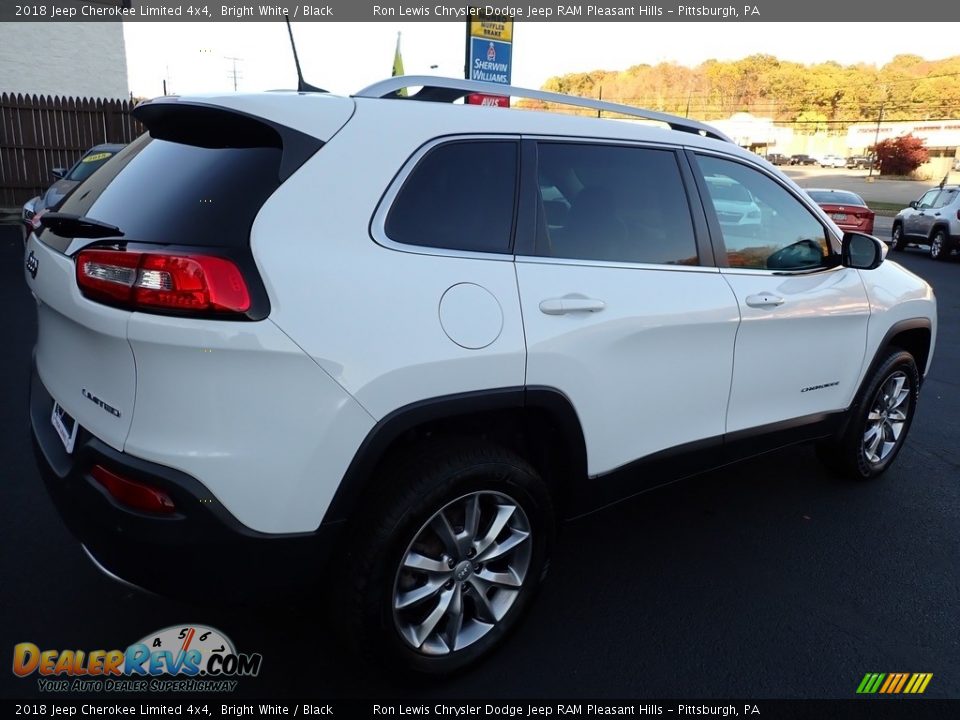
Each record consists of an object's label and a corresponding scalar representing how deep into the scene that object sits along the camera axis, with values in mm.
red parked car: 16500
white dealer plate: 2107
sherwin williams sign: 11984
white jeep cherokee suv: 1894
